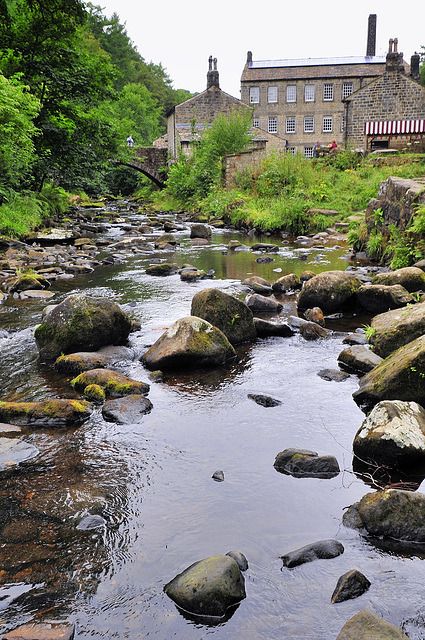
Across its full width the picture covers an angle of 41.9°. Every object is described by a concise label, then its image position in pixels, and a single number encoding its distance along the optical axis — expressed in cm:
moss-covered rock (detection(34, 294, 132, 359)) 716
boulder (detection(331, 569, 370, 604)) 306
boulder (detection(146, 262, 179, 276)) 1301
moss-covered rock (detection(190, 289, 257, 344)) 765
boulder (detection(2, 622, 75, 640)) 274
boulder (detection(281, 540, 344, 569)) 336
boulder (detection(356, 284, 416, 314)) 864
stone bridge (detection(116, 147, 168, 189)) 4300
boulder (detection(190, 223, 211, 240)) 1983
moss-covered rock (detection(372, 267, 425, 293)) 925
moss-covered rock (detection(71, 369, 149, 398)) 594
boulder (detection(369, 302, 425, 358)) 634
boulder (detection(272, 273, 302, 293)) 1076
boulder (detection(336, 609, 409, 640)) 258
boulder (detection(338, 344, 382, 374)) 641
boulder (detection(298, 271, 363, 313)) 912
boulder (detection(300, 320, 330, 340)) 785
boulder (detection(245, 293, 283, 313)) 927
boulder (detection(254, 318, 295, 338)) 796
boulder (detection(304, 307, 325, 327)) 840
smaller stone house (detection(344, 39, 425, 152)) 3928
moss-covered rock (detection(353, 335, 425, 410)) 511
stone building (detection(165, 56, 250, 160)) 4422
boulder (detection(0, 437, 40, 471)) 450
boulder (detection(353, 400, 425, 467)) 434
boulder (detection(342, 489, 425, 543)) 350
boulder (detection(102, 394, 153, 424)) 537
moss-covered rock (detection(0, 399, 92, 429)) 528
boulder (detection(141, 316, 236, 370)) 666
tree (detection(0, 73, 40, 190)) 1365
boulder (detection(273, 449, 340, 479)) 439
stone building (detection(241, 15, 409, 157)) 5441
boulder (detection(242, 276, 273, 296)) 1065
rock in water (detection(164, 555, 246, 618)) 299
